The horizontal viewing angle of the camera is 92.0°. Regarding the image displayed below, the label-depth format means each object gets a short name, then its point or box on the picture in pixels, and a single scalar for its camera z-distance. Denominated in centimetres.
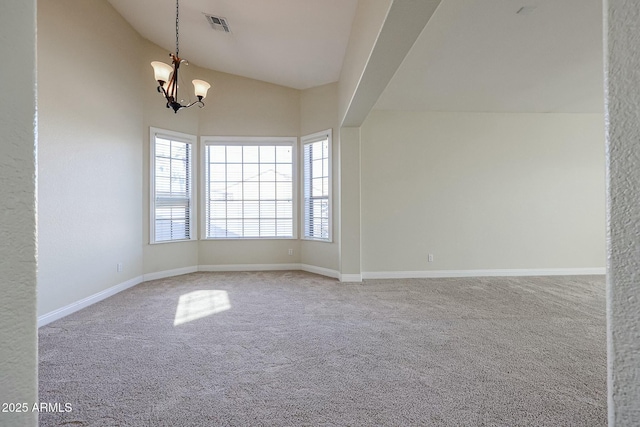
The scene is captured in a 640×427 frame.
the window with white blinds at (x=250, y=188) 551
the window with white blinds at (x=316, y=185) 522
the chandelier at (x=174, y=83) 311
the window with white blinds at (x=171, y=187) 486
